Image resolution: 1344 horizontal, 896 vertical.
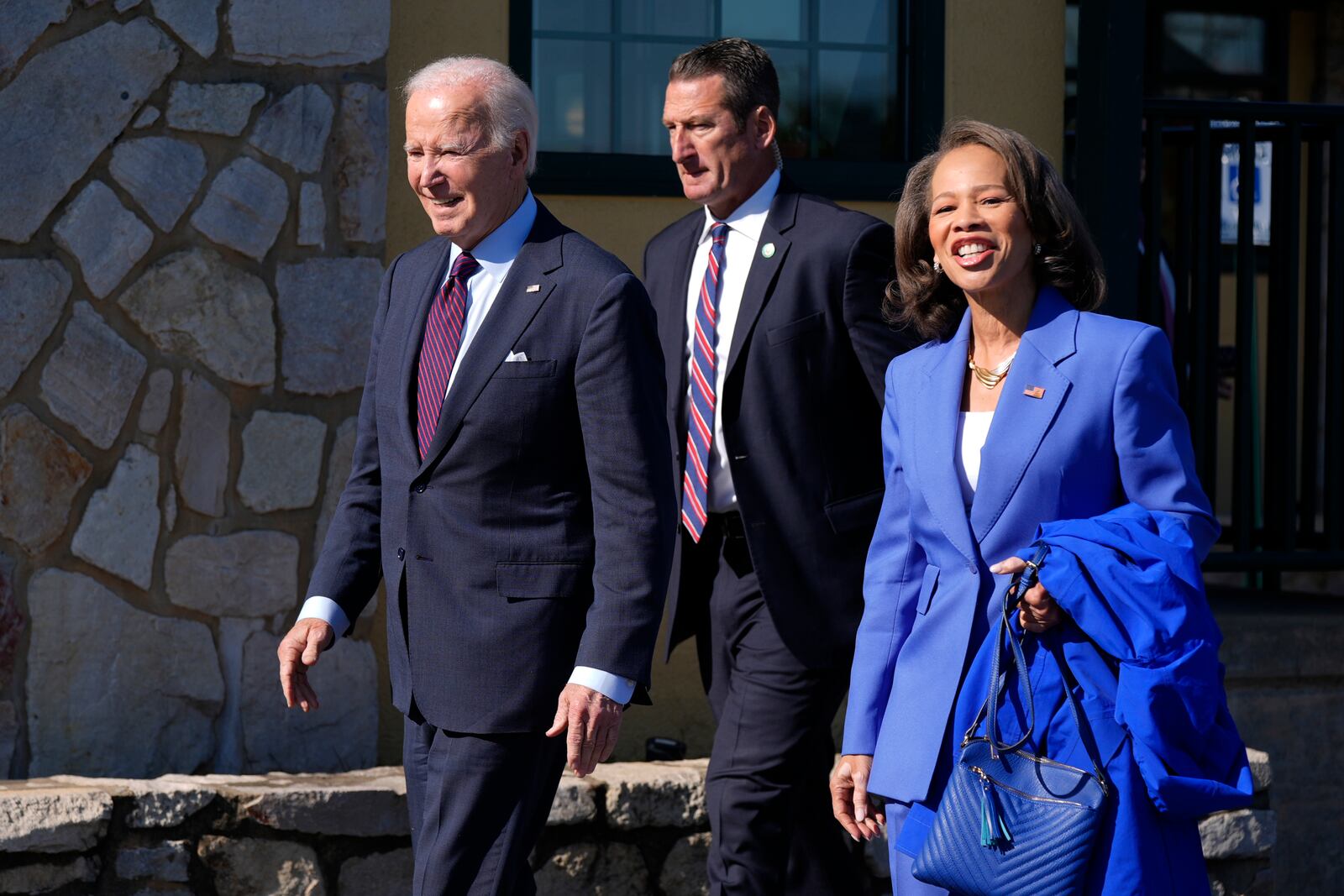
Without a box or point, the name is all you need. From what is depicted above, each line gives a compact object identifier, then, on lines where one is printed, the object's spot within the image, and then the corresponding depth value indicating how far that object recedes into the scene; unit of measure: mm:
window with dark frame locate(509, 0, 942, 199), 10414
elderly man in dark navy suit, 5984
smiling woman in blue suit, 5465
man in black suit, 7527
